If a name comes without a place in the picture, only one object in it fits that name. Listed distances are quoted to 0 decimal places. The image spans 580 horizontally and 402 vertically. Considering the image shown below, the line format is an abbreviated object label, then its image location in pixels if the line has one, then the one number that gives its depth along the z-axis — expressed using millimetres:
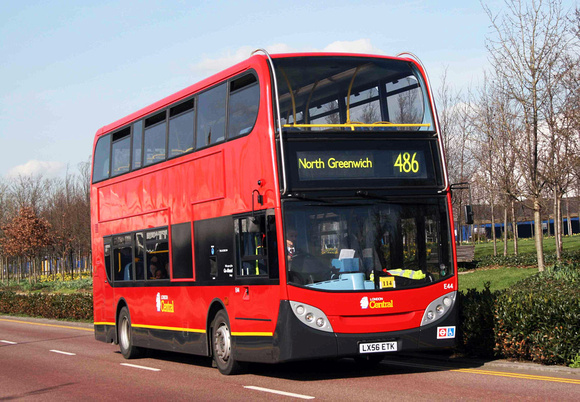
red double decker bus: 11219
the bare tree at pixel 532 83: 20812
